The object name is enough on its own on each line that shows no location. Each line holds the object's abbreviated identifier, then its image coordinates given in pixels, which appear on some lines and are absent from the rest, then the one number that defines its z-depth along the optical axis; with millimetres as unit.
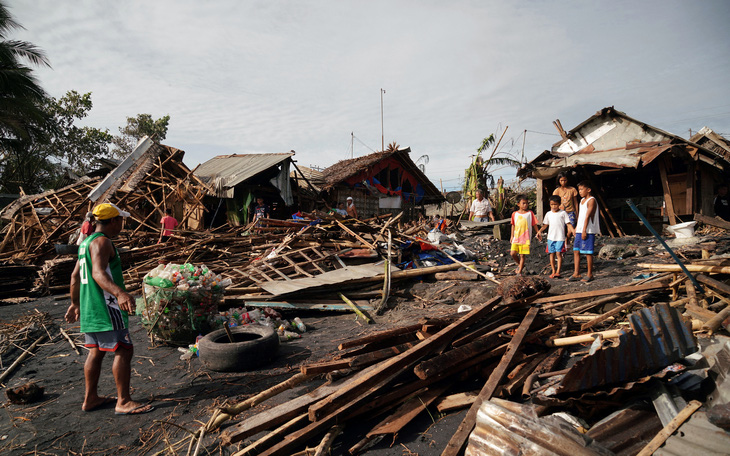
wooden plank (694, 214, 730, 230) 5020
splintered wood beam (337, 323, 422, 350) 3686
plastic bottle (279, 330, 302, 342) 5727
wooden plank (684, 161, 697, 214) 11102
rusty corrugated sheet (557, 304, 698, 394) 2668
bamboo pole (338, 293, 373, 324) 6616
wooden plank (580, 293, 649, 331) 4223
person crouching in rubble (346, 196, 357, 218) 11680
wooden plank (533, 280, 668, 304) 4781
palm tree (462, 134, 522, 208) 18936
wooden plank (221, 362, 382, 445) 2639
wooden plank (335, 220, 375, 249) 8953
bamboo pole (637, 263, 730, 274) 4479
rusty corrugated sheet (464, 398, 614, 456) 2096
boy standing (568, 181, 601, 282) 6669
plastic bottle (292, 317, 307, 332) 6136
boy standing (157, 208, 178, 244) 10559
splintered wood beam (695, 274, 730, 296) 4104
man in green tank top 3395
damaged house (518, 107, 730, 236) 11070
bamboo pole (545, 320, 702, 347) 3553
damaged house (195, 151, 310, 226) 13930
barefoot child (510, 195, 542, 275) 7719
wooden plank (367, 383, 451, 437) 2902
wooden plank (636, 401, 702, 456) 2160
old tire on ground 4402
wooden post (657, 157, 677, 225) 11438
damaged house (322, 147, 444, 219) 17172
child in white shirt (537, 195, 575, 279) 7180
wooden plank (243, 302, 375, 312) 6770
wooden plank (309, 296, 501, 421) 2826
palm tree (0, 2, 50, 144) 16078
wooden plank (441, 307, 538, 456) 2508
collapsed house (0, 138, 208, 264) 11766
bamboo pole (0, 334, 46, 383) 4396
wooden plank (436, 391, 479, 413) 3167
